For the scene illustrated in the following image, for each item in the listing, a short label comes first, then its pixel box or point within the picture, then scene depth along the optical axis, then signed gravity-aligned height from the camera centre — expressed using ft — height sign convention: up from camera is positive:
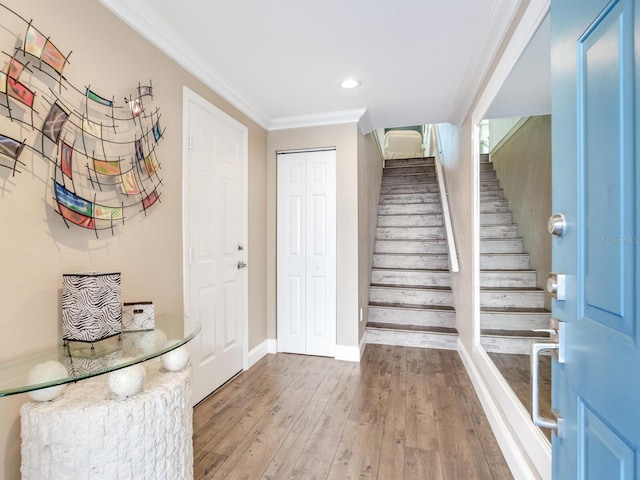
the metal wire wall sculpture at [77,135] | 3.83 +1.48
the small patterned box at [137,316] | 4.83 -1.16
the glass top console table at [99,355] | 3.13 -1.35
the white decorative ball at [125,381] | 3.53 -1.56
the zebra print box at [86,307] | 4.02 -0.86
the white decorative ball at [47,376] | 3.10 -1.33
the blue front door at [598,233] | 2.02 +0.06
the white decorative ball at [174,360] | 4.32 -1.61
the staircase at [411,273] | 11.54 -1.33
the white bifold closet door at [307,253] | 10.43 -0.42
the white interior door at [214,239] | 7.13 +0.01
